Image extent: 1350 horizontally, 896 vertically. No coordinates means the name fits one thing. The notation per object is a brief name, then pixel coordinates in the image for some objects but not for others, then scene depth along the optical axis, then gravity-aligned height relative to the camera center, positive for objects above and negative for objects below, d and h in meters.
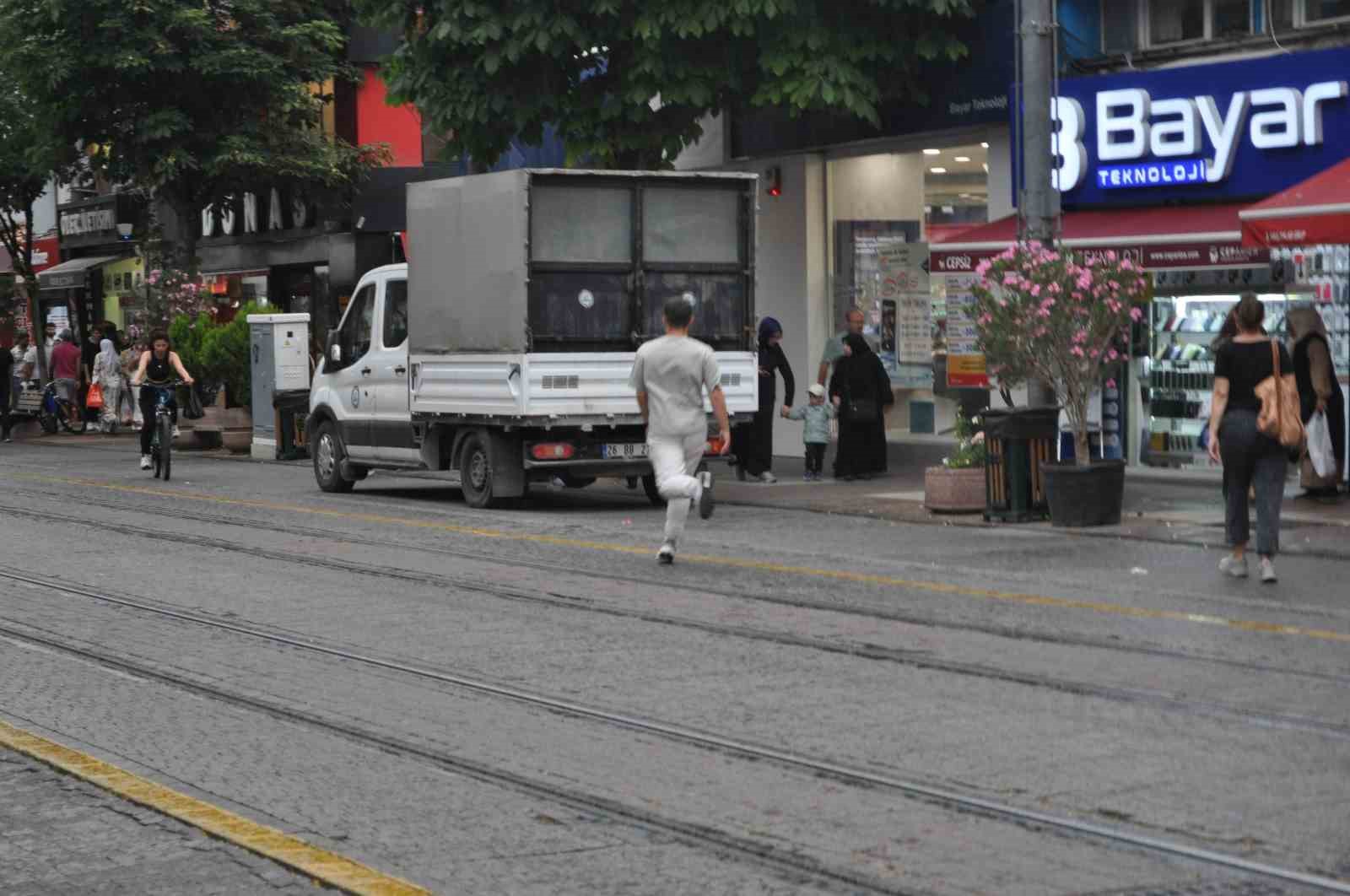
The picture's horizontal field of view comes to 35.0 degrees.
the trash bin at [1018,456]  17.09 -0.55
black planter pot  16.48 -0.82
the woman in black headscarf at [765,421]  22.52 -0.31
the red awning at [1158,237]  19.20 +1.40
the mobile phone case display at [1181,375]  20.52 +0.08
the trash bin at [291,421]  28.69 -0.29
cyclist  24.59 +0.36
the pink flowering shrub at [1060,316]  16.47 +0.54
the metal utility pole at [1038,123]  17.58 +2.17
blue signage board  19.19 +2.40
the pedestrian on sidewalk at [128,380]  37.09 +0.40
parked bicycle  39.69 -0.11
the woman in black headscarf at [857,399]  22.09 -0.10
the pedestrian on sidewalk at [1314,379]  17.47 +0.02
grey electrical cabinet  29.11 +0.51
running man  14.04 -0.07
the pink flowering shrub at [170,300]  36.44 +1.74
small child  22.47 -0.35
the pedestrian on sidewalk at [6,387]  38.19 +0.31
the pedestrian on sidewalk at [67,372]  39.19 +0.58
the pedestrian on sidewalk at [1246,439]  12.52 -0.33
